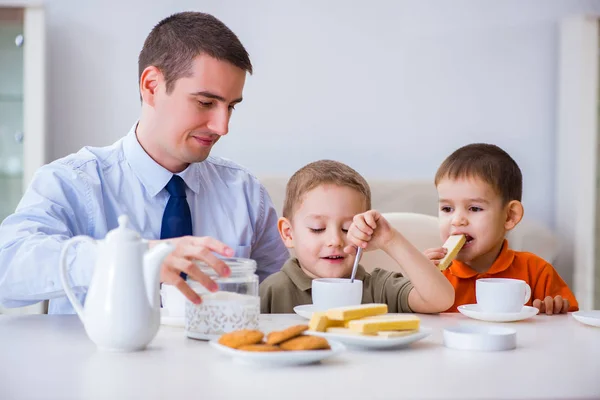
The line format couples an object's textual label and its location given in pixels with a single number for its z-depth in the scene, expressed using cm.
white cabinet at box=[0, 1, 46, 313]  305
